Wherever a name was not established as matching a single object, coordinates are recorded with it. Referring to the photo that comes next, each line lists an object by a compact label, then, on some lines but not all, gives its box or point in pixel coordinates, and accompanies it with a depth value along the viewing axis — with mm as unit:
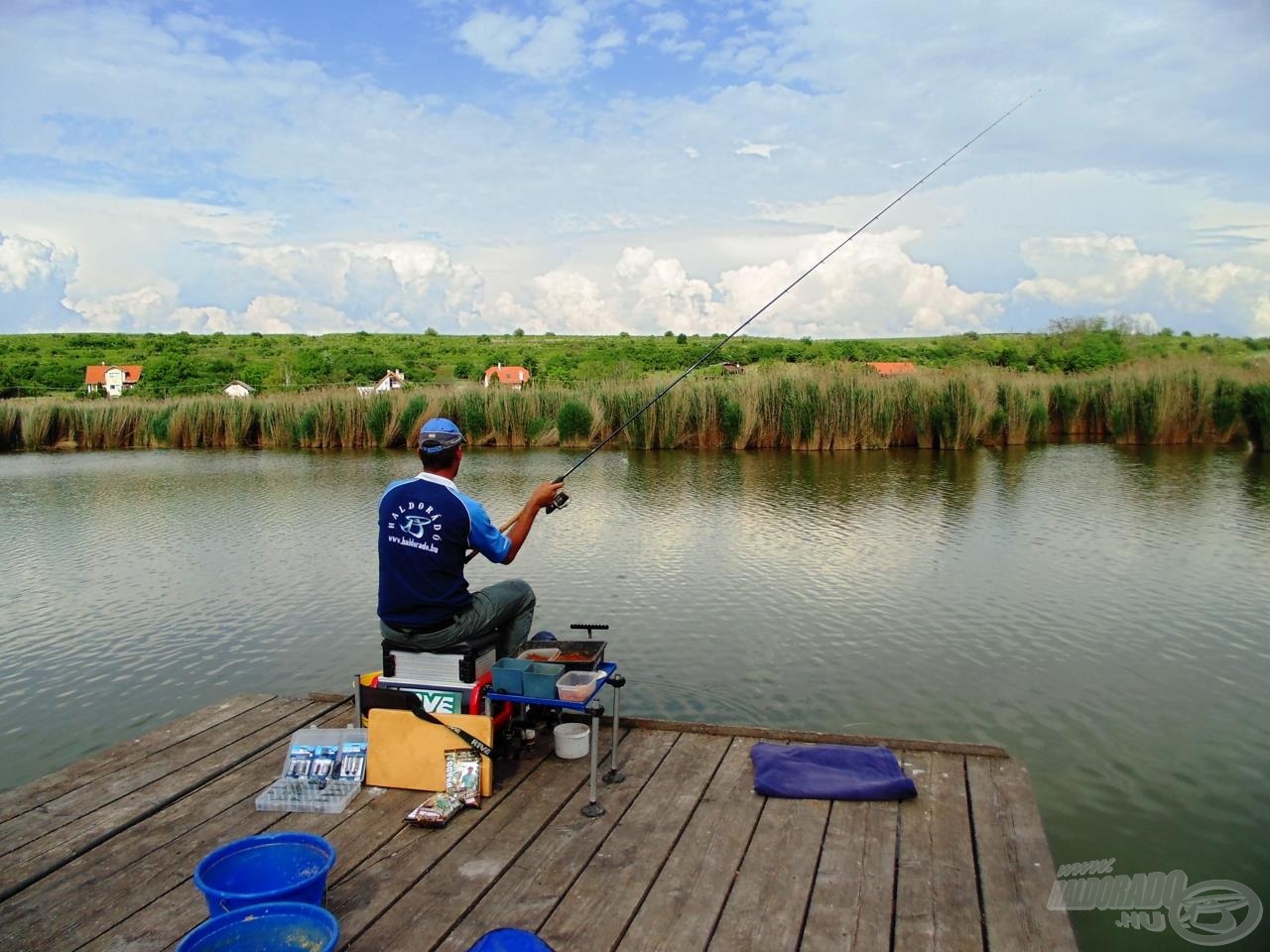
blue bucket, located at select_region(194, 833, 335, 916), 3578
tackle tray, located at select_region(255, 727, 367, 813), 4523
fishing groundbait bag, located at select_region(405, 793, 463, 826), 4285
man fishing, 4742
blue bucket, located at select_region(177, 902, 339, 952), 3096
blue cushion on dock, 4562
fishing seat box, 4781
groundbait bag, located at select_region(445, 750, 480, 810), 4523
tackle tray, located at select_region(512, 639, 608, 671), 5074
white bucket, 5055
